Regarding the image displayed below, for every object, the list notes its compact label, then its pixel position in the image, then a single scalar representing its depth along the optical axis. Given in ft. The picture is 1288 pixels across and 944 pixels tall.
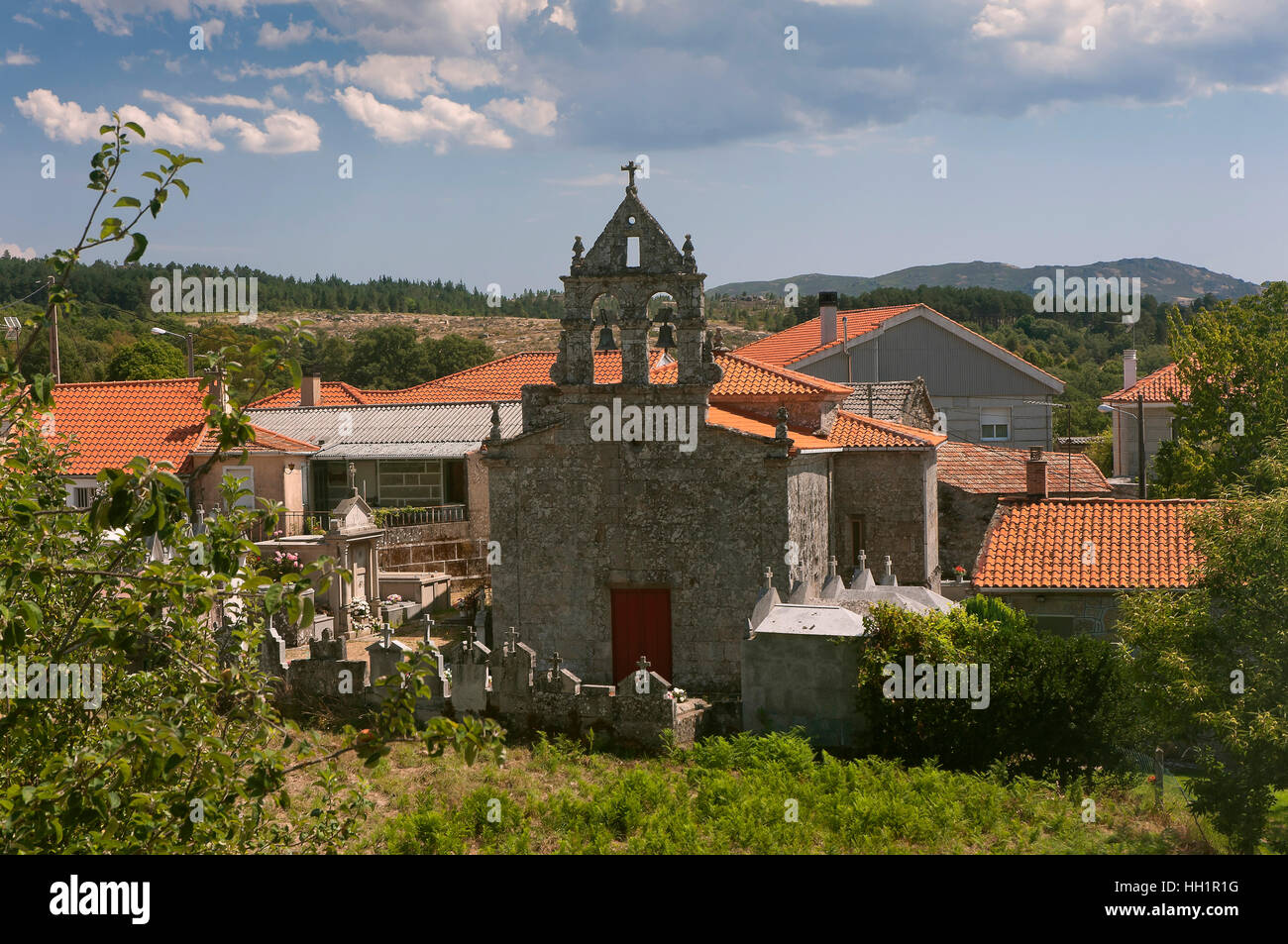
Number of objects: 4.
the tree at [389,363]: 254.68
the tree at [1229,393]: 108.99
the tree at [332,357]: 265.34
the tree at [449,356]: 260.21
